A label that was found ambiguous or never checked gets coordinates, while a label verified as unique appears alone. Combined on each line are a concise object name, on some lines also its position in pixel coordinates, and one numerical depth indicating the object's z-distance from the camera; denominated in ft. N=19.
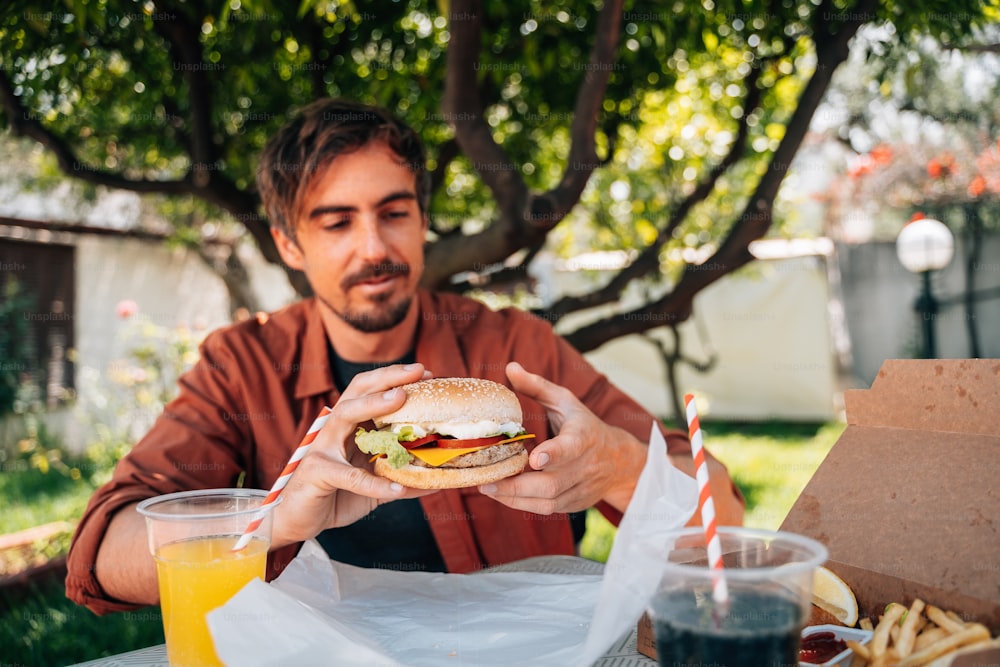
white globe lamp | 8.85
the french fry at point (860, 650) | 1.37
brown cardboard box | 1.51
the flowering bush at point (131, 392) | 6.55
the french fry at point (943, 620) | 1.36
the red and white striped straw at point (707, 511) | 1.25
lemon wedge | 1.56
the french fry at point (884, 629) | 1.38
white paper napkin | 1.42
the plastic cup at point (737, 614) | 1.23
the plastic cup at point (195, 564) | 1.60
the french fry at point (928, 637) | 1.37
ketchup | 1.49
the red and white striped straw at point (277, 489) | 1.63
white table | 1.63
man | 2.23
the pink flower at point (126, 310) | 6.17
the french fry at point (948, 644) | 1.27
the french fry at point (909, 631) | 1.36
